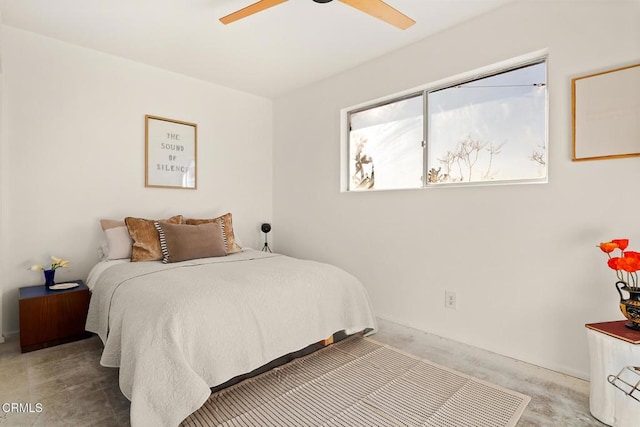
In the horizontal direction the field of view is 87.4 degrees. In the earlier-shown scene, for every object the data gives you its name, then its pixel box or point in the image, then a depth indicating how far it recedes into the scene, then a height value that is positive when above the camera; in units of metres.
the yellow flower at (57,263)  2.67 -0.42
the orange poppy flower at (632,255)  1.62 -0.21
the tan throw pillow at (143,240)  2.76 -0.25
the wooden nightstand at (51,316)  2.38 -0.78
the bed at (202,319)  1.50 -0.61
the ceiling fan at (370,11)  1.90 +1.20
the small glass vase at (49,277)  2.64 -0.53
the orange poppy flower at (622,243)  1.71 -0.16
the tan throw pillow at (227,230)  3.14 -0.18
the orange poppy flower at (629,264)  1.60 -0.25
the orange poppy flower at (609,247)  1.72 -0.18
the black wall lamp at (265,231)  4.17 -0.25
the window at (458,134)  2.35 +0.64
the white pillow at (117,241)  2.81 -0.26
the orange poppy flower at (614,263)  1.65 -0.26
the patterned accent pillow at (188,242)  2.71 -0.26
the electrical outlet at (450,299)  2.63 -0.70
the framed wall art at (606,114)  1.83 +0.56
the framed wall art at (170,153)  3.40 +0.61
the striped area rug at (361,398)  1.64 -1.01
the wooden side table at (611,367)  1.51 -0.74
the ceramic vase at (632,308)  1.62 -0.47
